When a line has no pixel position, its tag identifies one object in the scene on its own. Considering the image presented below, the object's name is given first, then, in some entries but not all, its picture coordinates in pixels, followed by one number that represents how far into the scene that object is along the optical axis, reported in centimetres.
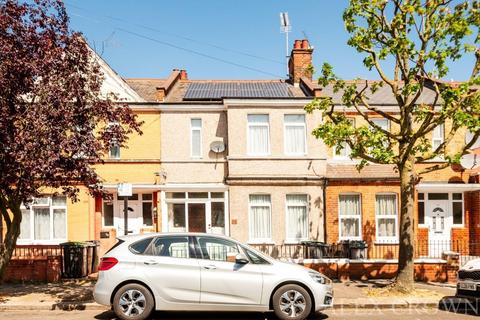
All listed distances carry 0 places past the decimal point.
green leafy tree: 1030
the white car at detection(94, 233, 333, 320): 848
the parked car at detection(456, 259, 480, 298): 935
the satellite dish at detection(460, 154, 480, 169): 1796
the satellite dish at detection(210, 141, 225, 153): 1806
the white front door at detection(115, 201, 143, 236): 1822
